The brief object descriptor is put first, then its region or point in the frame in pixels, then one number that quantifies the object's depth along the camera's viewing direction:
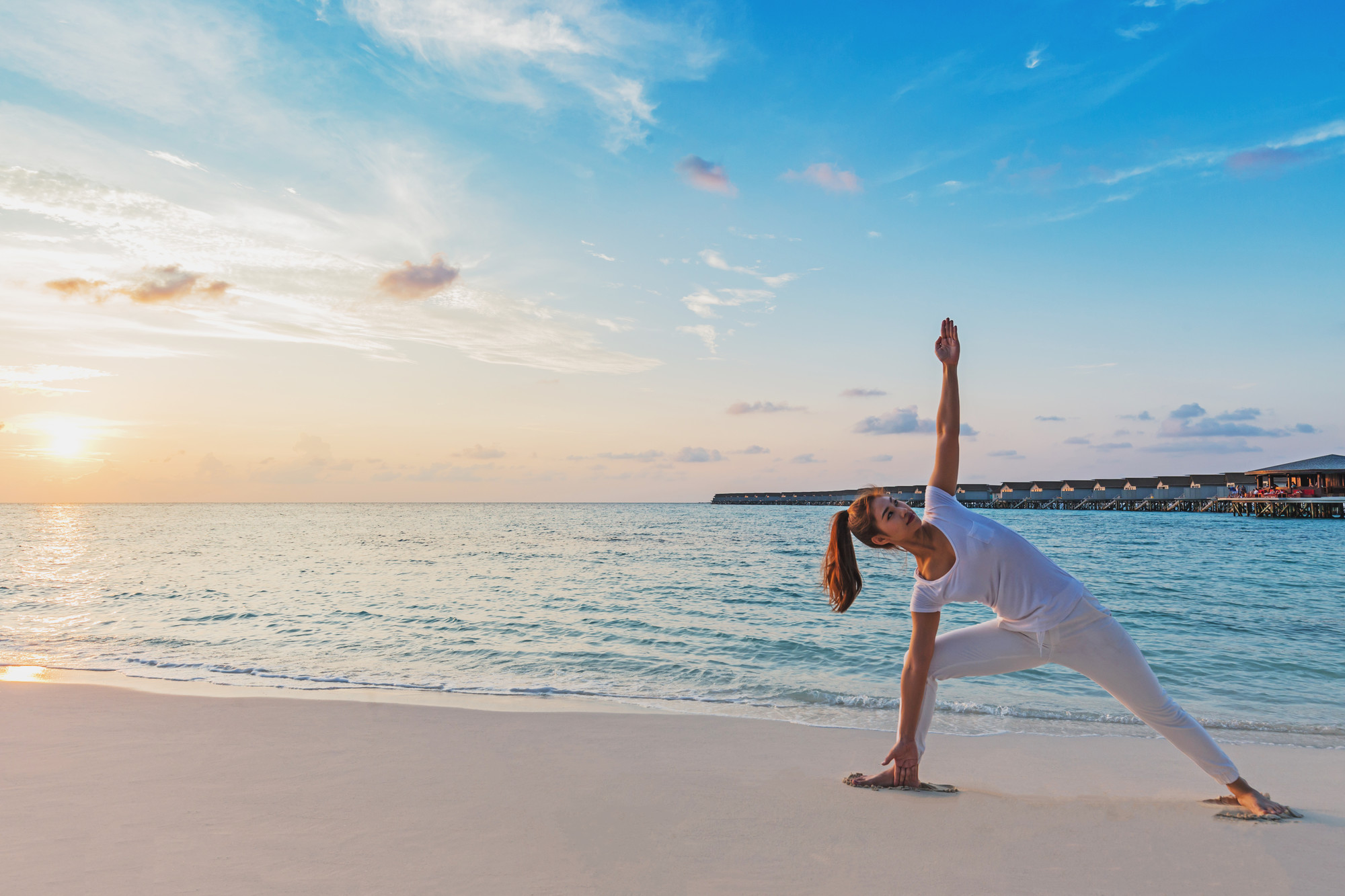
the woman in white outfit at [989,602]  3.53
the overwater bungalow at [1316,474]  64.62
